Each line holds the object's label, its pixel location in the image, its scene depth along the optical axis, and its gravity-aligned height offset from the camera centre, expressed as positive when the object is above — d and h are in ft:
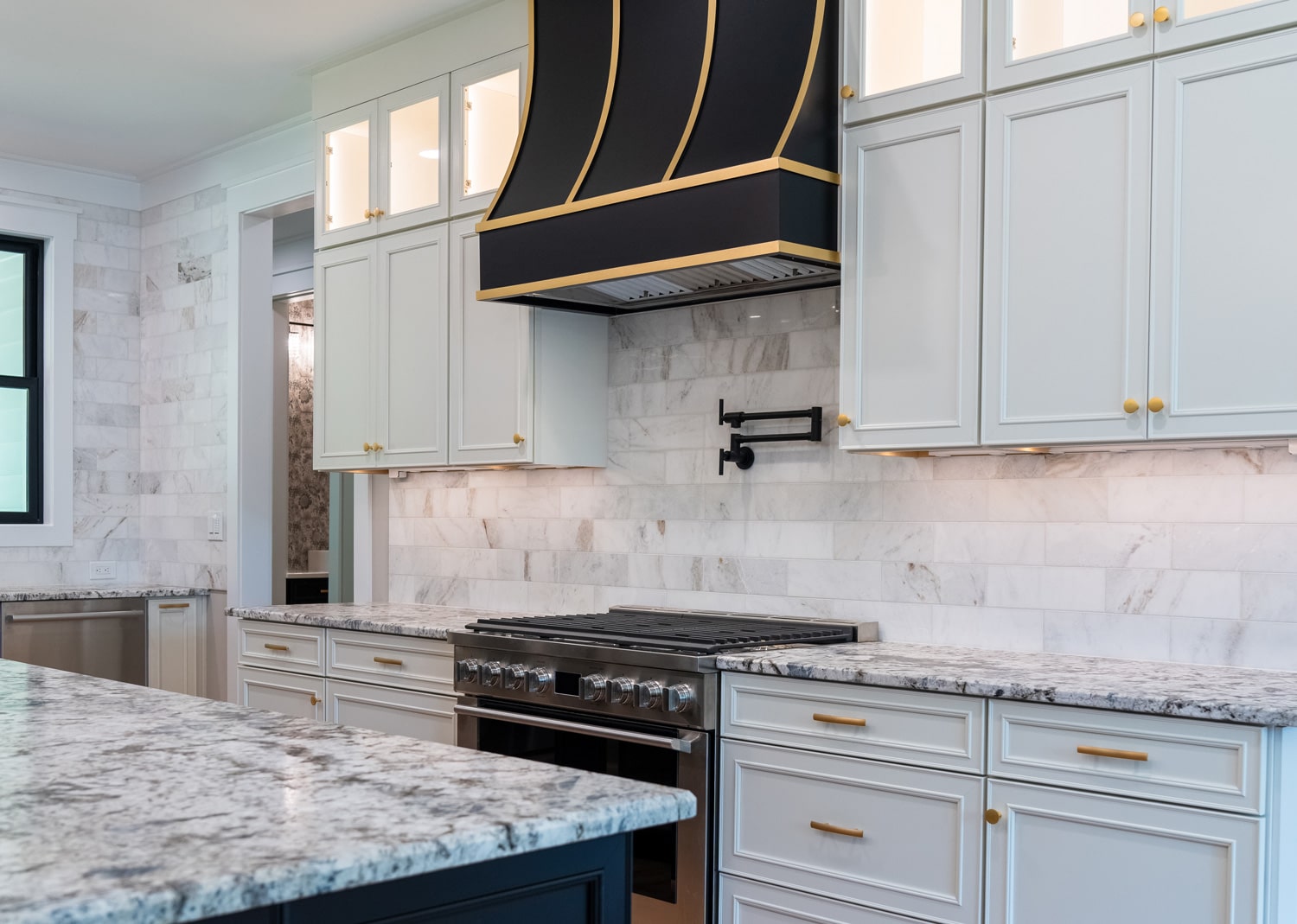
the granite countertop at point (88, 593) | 17.58 -2.30
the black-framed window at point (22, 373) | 19.72 +0.94
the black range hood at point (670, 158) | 10.19 +2.45
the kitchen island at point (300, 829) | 3.61 -1.32
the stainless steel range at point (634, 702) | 9.87 -2.22
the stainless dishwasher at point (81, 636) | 17.60 -2.91
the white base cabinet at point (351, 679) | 12.66 -2.63
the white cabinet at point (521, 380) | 13.10 +0.62
